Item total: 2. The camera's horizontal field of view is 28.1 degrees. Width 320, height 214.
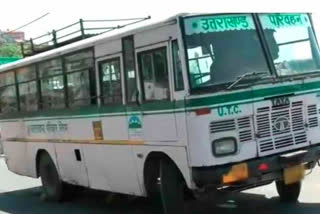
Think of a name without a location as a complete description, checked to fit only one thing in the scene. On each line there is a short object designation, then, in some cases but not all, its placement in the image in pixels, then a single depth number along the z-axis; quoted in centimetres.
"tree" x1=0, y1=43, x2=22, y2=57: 5365
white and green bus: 731
